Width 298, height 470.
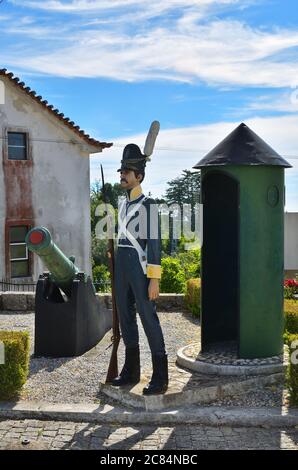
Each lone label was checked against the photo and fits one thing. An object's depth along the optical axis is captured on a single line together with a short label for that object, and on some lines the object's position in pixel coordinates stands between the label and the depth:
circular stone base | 6.81
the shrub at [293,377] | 6.11
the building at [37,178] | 18.61
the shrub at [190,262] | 15.77
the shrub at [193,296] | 11.10
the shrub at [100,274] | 26.18
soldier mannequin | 6.14
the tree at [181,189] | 44.44
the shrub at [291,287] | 12.96
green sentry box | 7.10
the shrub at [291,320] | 8.36
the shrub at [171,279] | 13.80
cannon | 8.16
